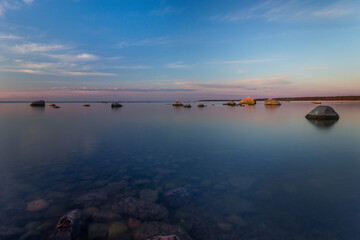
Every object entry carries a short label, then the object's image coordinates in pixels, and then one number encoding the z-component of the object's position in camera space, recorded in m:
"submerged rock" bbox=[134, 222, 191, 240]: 3.51
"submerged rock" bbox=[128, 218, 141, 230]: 3.79
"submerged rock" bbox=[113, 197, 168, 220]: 4.10
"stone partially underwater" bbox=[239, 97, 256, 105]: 79.47
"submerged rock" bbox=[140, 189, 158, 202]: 4.74
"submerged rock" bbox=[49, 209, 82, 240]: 3.40
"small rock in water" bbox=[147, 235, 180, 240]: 2.88
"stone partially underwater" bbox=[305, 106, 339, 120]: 21.45
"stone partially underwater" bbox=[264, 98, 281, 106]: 66.19
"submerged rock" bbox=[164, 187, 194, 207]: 4.61
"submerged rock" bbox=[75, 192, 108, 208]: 4.45
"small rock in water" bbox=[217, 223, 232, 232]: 3.72
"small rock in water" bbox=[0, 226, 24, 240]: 3.48
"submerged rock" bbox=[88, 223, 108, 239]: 3.55
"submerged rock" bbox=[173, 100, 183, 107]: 67.22
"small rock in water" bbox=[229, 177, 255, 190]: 5.41
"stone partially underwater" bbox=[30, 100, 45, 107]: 62.87
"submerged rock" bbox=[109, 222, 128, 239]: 3.56
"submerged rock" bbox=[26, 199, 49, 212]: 4.32
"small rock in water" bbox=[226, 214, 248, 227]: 3.85
